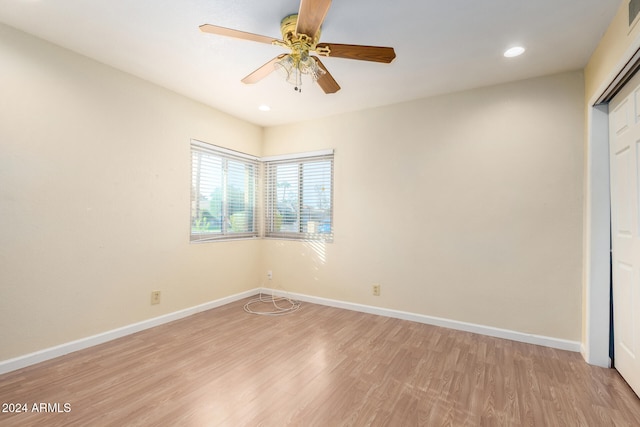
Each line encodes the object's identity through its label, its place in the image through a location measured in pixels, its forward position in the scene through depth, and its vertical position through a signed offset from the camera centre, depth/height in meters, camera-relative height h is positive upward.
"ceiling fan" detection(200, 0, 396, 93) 1.65 +1.09
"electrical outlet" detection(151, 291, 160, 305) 2.97 -0.87
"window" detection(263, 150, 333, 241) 3.89 +0.26
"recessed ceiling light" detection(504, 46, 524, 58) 2.25 +1.31
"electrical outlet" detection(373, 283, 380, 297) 3.46 -0.91
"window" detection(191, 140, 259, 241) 3.47 +0.28
